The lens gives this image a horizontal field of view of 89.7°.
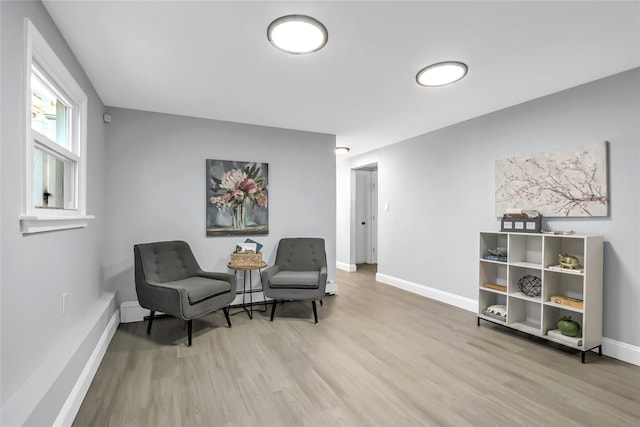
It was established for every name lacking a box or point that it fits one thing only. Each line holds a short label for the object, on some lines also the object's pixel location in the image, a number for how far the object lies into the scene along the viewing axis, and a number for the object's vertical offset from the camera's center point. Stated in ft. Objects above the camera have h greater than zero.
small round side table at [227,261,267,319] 11.94 -2.84
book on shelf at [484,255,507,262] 10.84 -1.46
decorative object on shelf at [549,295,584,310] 8.77 -2.40
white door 23.85 -0.06
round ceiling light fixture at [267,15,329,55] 6.34 +3.76
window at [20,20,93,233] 5.18 +1.42
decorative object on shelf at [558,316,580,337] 8.91 -3.11
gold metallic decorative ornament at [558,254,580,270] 9.00 -1.30
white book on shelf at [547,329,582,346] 8.66 -3.40
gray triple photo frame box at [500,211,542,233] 10.02 -0.26
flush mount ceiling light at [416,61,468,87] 8.18 +3.76
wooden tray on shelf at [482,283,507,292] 10.82 -2.47
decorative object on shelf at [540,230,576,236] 9.11 -0.50
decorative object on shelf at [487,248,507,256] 11.22 -1.28
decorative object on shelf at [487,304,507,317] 10.65 -3.19
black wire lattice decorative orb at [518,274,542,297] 10.04 -2.23
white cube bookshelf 8.64 -2.10
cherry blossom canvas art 9.04 +1.04
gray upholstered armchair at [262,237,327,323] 11.48 -2.32
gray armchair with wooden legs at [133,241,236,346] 9.40 -2.29
